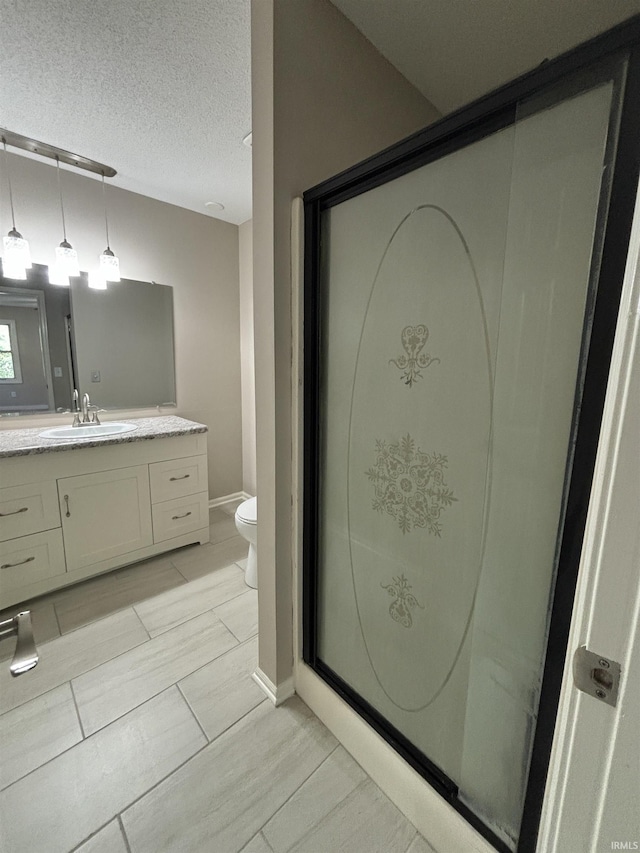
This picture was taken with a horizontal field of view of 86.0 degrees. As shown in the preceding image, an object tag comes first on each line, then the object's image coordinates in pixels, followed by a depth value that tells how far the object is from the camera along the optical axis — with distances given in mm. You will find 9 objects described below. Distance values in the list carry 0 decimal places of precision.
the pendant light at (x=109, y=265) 2264
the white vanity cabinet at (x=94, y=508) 1763
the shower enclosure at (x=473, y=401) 633
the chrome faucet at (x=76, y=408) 2334
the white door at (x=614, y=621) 422
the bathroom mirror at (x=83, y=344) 2115
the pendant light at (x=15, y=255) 1902
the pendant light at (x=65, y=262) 2070
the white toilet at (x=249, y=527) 1905
